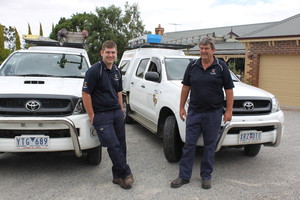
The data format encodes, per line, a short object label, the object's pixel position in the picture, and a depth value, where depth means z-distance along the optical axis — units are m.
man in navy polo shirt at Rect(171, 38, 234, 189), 3.71
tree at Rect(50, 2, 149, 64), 25.80
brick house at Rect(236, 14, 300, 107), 11.70
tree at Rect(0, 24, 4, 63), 29.98
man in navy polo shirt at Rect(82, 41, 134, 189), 3.55
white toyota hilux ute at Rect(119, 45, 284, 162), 4.09
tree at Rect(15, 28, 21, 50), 39.13
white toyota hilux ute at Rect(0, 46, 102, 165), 3.60
